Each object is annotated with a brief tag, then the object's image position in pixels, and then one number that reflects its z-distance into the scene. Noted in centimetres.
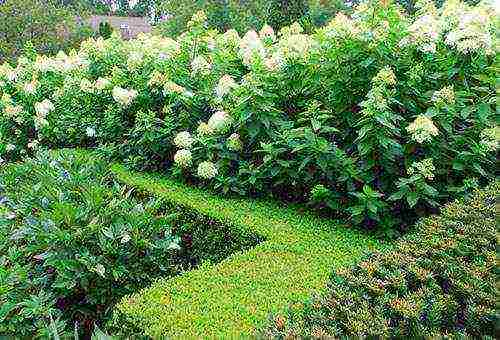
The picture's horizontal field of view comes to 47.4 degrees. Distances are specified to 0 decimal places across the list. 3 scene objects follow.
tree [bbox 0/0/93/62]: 1686
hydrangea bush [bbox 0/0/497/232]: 414
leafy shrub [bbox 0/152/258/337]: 350
